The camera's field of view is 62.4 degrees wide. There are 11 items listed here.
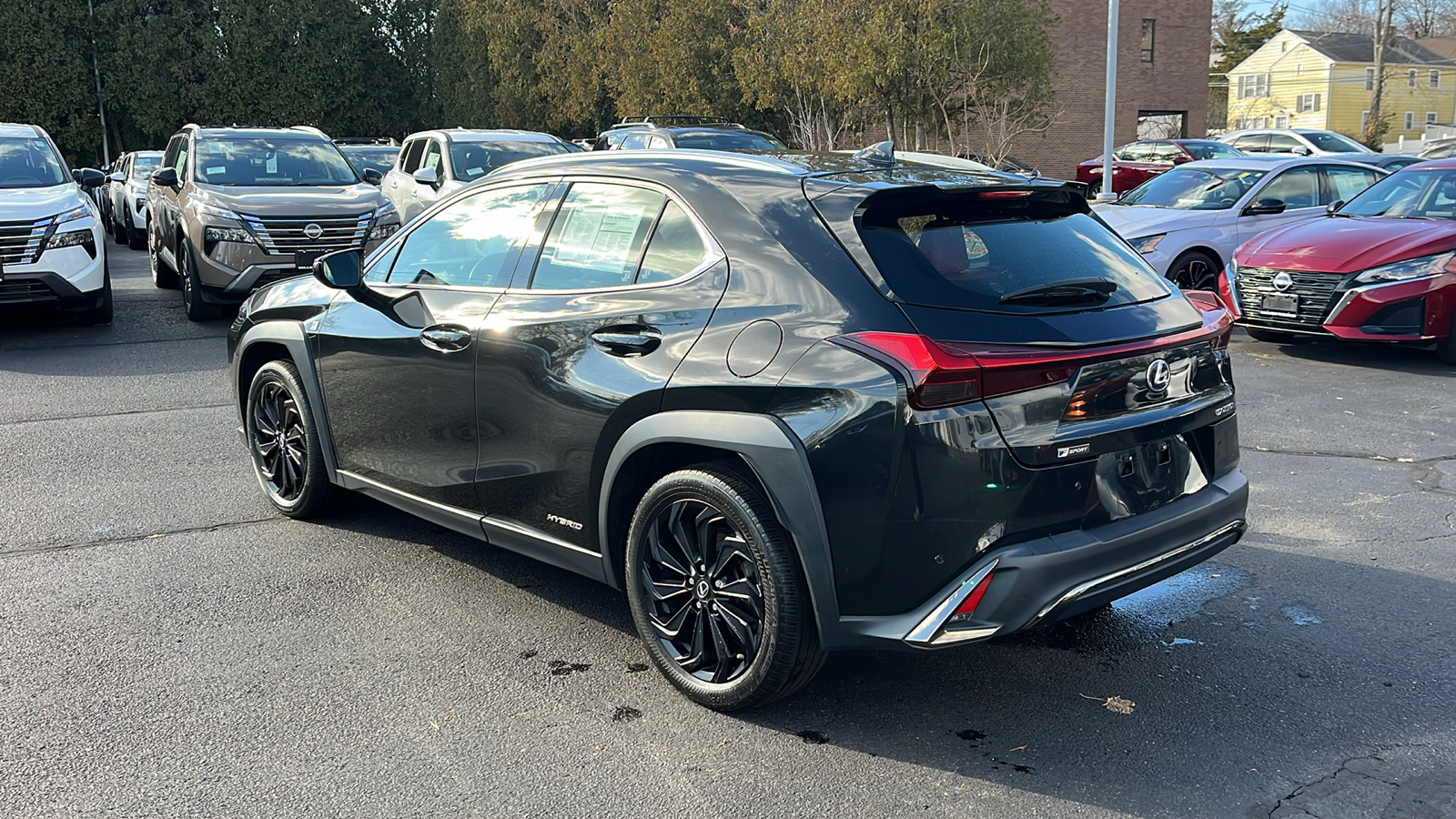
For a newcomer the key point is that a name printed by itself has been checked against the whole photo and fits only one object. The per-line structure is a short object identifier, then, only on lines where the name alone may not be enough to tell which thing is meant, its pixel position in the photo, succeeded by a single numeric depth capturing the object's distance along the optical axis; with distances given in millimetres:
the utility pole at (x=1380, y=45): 49125
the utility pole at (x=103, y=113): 39594
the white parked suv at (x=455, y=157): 14445
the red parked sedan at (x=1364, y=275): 9203
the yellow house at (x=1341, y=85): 70688
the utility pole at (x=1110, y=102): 17828
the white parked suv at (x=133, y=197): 19953
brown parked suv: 11203
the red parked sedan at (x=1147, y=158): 23516
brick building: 40125
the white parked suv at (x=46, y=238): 10359
